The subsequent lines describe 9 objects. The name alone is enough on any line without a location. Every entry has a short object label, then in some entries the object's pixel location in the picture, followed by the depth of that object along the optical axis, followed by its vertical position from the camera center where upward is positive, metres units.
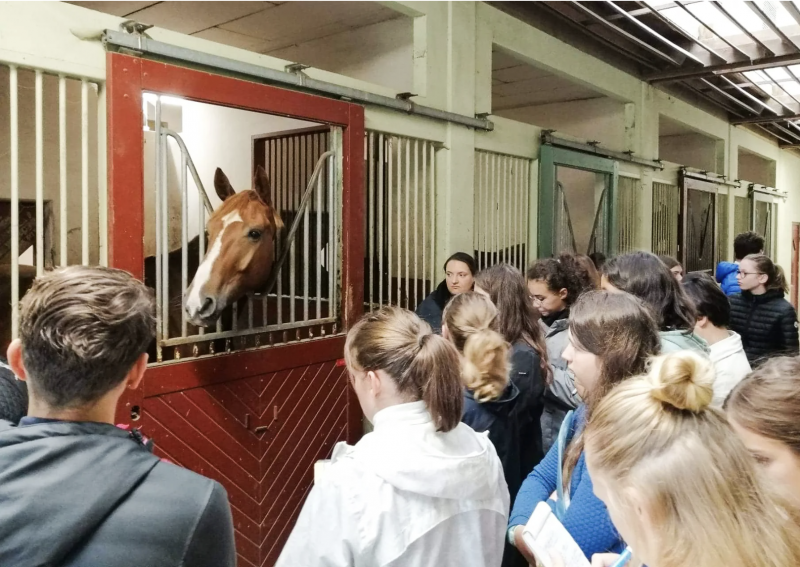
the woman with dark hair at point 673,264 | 3.90 +0.06
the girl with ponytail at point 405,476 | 1.10 -0.39
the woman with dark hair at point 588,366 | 1.39 -0.22
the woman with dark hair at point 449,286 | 3.23 -0.07
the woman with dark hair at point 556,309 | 2.10 -0.17
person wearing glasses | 3.48 -0.22
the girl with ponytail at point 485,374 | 1.76 -0.29
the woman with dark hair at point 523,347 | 2.06 -0.26
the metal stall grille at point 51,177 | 2.03 +0.46
